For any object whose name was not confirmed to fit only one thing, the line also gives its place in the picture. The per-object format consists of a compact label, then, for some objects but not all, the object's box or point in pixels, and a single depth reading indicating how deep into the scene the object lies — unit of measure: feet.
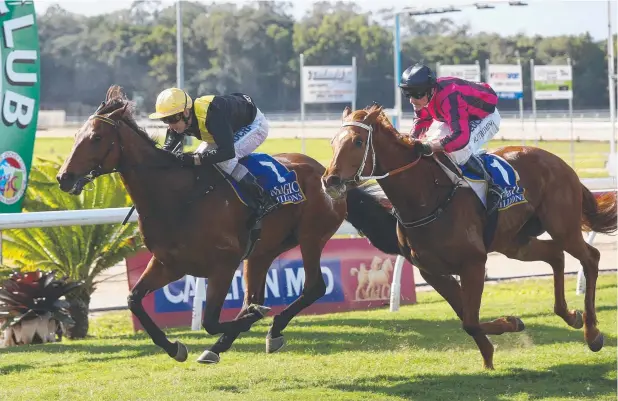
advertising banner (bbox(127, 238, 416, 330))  55.83
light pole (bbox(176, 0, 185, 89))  128.72
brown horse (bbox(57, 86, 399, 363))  37.19
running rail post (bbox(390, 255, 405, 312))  60.03
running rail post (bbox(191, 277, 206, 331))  52.19
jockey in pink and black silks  39.68
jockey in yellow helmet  38.28
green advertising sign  57.88
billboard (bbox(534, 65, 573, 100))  206.80
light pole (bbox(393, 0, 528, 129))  114.52
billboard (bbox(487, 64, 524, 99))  193.77
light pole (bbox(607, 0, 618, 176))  137.18
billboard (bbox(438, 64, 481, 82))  187.40
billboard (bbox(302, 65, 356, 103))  172.24
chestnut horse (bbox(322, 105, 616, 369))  37.83
